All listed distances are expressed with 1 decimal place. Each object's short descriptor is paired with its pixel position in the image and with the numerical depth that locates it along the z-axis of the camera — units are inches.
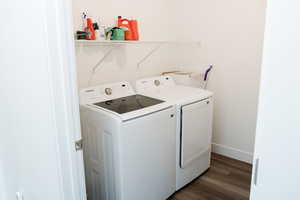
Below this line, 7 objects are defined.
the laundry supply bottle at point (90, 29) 83.0
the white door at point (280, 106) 21.8
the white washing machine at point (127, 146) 67.3
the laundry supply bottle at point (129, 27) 93.1
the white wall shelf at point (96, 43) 78.7
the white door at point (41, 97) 39.5
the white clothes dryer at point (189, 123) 86.9
